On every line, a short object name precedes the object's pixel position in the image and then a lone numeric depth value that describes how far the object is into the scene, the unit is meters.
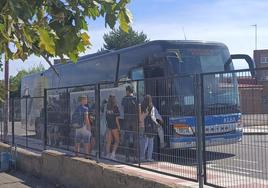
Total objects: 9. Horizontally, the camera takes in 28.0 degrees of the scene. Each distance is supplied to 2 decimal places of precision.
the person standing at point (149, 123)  8.56
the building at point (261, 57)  78.25
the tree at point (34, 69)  74.76
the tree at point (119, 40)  61.16
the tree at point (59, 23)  3.87
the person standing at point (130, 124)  9.41
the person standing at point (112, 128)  10.09
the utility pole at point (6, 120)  17.19
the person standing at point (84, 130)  11.06
